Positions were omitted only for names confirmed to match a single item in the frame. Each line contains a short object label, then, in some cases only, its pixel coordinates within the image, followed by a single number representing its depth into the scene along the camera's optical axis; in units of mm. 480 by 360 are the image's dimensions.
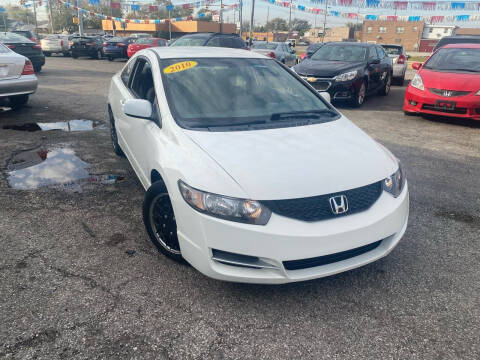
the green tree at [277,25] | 121188
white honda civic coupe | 2352
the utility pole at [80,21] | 33150
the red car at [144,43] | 20569
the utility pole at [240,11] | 33906
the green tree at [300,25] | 119000
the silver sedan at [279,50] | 17062
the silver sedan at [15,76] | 7344
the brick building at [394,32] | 74938
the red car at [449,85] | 7547
